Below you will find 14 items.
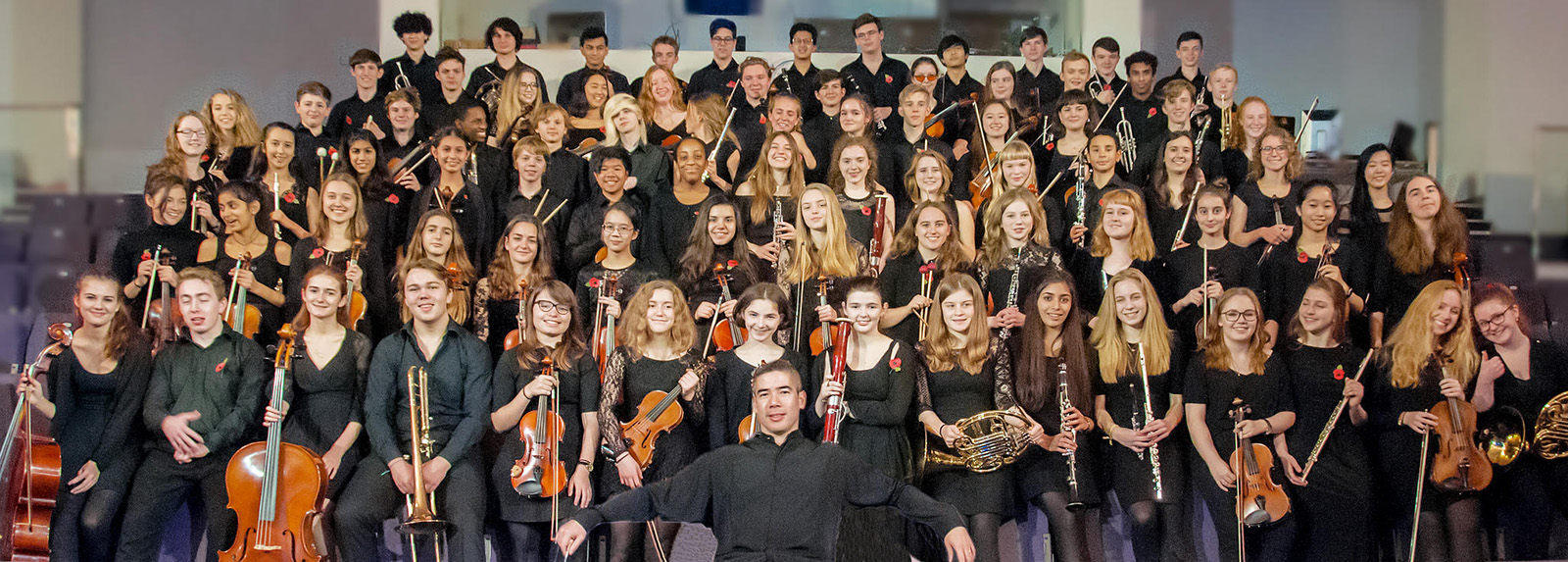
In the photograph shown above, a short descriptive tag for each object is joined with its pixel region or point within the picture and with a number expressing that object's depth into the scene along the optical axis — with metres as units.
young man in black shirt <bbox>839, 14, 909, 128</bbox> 5.28
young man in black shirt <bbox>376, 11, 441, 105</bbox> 5.33
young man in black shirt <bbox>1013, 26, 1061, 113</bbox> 5.32
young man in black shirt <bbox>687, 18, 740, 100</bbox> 5.29
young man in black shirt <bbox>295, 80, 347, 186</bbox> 4.69
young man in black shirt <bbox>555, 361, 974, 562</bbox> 3.16
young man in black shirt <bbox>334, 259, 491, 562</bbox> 3.58
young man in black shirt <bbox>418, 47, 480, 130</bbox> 5.07
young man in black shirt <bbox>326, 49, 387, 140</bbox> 5.01
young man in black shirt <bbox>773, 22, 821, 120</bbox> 5.24
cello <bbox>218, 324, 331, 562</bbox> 3.37
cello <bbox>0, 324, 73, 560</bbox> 3.58
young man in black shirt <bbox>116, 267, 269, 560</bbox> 3.65
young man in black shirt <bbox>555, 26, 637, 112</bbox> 5.30
